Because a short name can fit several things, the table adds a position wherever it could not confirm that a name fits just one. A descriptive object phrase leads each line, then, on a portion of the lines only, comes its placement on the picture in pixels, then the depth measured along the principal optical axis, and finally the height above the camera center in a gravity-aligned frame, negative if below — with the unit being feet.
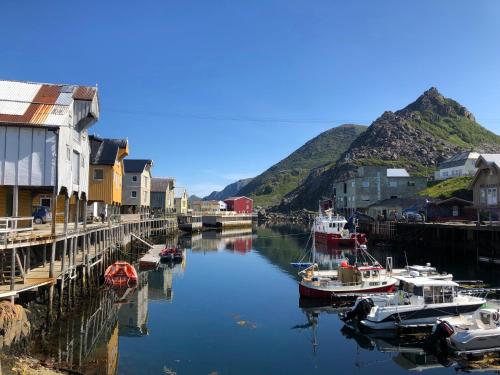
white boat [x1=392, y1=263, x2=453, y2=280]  95.64 -15.97
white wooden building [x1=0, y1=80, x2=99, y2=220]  73.72 +13.43
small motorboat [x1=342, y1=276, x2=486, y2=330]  73.72 -17.90
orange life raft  113.22 -19.25
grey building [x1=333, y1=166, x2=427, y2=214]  314.55 +16.04
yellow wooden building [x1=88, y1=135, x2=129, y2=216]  149.69 +13.68
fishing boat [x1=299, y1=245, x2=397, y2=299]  98.17 -18.42
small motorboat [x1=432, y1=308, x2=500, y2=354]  62.44 -19.37
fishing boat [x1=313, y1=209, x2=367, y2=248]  221.25 -15.15
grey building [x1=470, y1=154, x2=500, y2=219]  160.25 +9.42
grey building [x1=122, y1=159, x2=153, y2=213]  232.94 +11.73
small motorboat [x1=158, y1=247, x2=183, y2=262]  164.35 -19.55
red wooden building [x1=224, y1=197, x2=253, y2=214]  495.82 +1.19
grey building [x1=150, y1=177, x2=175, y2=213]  316.54 +9.12
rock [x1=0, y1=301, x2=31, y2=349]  54.86 -16.09
